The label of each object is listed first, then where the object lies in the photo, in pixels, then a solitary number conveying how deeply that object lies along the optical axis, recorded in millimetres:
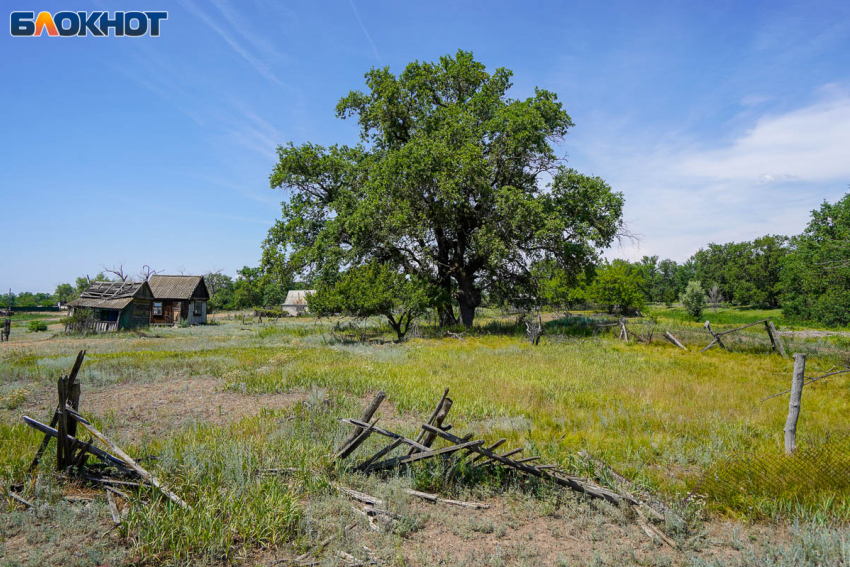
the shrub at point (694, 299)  60219
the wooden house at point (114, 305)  37625
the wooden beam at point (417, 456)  5964
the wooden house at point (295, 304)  84312
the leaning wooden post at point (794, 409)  6934
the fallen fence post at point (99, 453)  5746
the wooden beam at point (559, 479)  5793
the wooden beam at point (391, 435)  6008
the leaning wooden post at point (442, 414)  6266
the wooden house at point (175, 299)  46188
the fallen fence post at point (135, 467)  5036
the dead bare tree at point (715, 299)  76038
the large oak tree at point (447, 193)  25141
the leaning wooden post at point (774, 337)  18134
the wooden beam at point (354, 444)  6155
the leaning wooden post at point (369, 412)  6012
